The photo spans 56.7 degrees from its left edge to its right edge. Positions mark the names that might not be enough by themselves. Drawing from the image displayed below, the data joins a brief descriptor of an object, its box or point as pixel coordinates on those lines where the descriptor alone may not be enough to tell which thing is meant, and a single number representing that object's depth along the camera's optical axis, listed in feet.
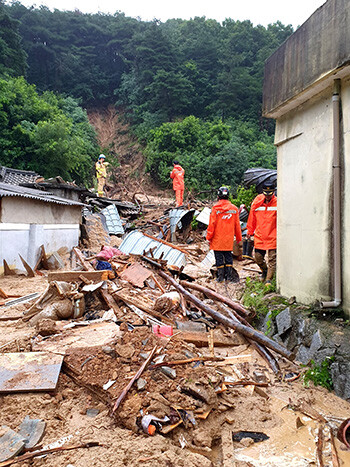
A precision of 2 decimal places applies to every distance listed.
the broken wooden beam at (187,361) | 11.83
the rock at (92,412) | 10.06
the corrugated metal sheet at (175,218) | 43.19
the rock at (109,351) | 12.55
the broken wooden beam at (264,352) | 13.96
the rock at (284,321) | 15.20
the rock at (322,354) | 12.19
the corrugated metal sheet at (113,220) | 54.03
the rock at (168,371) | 11.25
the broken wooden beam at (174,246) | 34.74
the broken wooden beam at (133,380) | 10.01
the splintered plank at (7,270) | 31.71
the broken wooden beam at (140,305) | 18.04
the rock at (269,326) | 16.33
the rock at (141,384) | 10.53
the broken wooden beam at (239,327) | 14.07
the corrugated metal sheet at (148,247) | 33.14
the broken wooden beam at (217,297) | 18.07
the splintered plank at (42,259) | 36.03
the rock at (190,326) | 16.83
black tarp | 33.71
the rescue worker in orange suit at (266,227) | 20.48
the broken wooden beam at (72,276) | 21.13
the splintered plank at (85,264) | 26.89
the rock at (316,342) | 12.71
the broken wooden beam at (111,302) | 18.80
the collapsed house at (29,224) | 31.81
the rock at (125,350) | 12.36
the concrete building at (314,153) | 12.86
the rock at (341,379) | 11.21
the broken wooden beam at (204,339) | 15.73
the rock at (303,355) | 13.47
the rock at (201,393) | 10.43
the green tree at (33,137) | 68.44
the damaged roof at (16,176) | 51.27
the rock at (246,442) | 9.57
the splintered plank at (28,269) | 32.09
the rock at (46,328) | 15.53
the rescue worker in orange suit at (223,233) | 24.30
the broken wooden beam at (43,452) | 7.82
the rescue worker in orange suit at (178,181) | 53.01
